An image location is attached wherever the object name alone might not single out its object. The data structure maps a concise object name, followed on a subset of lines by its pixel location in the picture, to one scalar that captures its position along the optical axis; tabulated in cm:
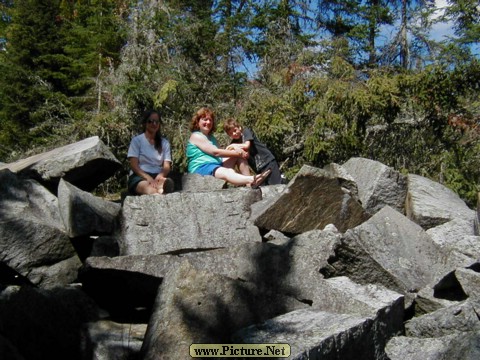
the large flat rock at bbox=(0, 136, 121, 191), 619
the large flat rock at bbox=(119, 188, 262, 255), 504
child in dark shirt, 698
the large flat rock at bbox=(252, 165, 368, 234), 528
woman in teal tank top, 662
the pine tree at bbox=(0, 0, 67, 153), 1489
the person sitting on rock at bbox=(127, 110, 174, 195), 618
